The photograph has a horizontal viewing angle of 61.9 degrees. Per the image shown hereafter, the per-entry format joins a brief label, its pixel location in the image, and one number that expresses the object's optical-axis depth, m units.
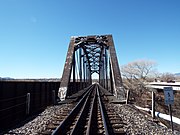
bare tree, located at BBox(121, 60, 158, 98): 41.48
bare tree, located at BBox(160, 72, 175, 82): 37.16
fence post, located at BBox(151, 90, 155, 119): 6.21
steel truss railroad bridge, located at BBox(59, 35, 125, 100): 10.93
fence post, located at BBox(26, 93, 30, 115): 7.14
